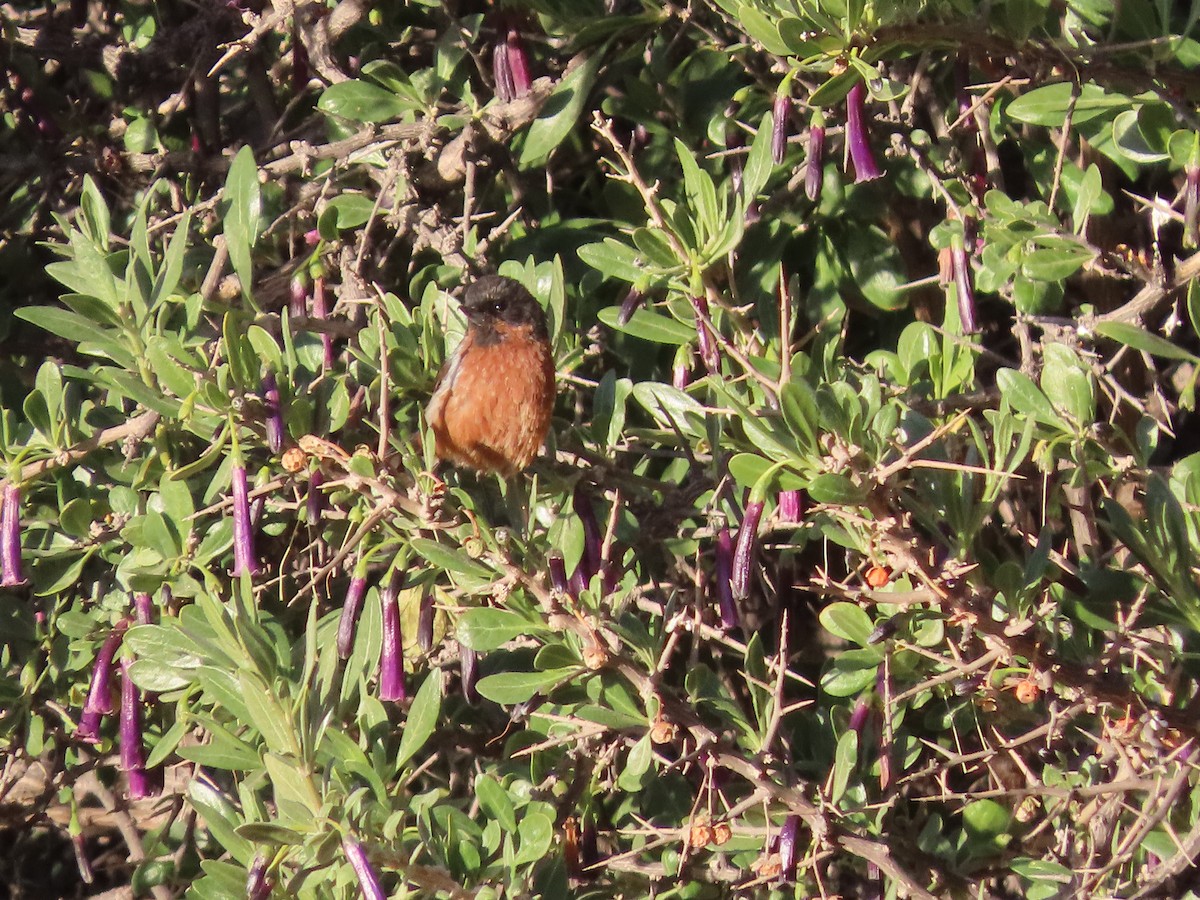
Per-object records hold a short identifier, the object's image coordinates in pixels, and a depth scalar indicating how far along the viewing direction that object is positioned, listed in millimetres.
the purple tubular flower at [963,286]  5801
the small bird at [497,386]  6824
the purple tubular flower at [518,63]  6551
